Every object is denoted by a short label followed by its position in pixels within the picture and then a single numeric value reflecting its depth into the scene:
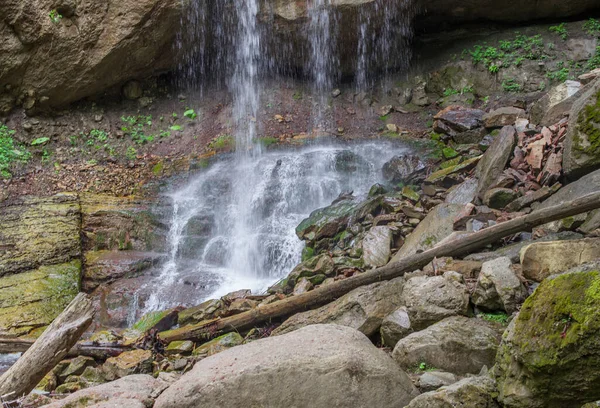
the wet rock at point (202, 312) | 6.08
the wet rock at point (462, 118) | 9.50
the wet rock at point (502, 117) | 8.67
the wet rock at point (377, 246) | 6.17
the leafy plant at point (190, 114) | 12.56
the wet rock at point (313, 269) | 6.28
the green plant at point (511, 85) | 11.32
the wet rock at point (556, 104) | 7.17
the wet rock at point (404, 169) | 8.48
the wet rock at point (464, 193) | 6.73
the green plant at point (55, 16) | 10.77
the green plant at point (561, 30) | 11.67
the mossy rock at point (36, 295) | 6.60
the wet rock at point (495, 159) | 6.56
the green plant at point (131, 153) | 11.32
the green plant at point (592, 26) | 11.42
